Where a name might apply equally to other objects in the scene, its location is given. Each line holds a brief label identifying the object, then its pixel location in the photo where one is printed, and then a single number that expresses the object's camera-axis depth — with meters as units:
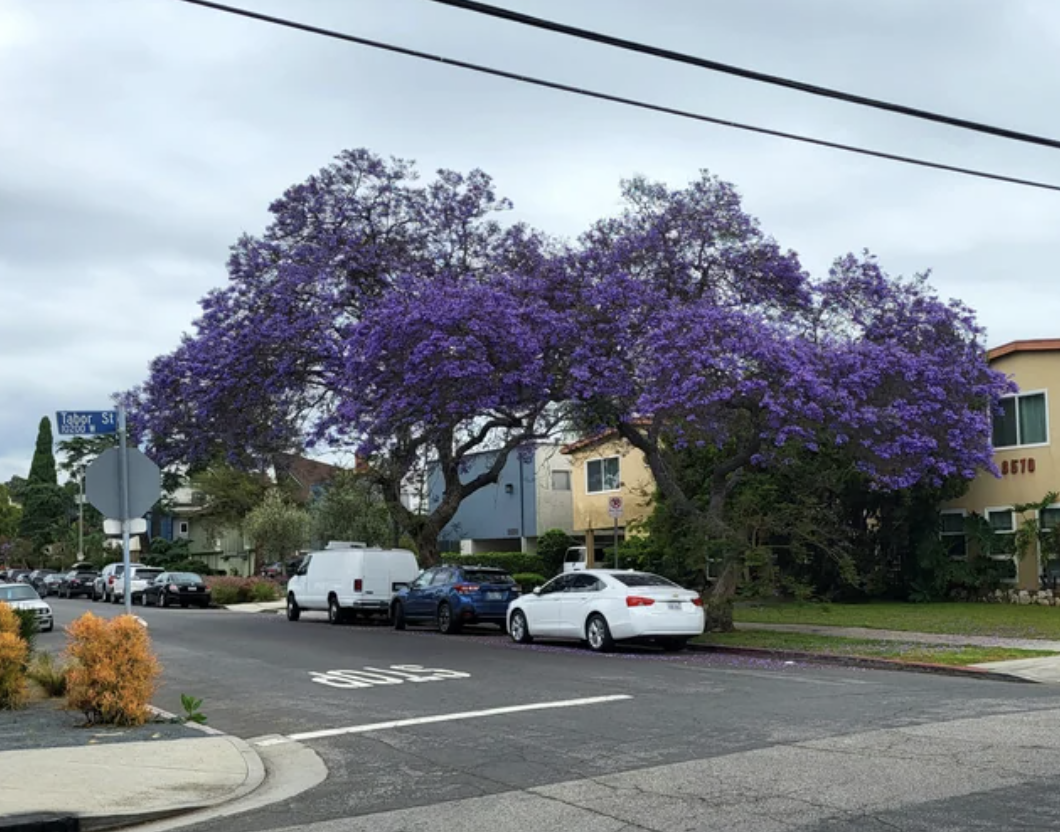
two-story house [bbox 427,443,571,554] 49.94
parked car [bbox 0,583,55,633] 28.23
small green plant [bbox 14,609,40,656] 17.12
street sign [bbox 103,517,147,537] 12.65
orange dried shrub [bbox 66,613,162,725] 11.99
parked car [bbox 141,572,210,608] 43.66
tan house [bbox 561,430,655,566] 43.56
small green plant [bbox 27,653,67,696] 14.96
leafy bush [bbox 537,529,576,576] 45.75
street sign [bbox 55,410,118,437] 12.98
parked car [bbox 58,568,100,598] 54.84
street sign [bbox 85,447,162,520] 12.73
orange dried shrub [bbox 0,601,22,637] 14.78
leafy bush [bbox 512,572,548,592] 41.25
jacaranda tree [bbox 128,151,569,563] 25.28
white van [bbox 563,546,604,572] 44.06
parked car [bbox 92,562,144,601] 48.81
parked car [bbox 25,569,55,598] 60.12
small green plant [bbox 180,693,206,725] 12.21
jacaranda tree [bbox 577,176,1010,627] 20.16
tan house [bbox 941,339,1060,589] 30.34
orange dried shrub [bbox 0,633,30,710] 13.61
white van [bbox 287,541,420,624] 29.95
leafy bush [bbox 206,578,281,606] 44.75
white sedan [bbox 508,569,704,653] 19.52
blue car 25.39
